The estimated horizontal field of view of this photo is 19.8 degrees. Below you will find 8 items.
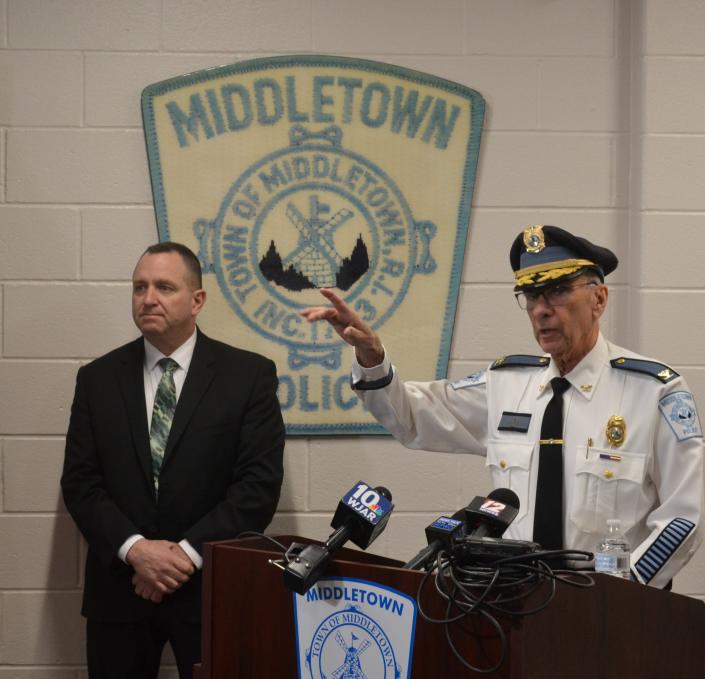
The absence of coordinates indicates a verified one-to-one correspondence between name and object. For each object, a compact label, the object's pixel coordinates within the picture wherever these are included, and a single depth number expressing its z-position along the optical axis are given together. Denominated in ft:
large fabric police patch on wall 17.44
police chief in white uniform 14.41
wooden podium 11.27
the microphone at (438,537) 12.17
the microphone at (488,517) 12.30
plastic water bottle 13.44
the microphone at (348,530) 12.15
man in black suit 16.08
